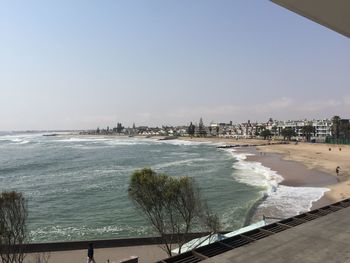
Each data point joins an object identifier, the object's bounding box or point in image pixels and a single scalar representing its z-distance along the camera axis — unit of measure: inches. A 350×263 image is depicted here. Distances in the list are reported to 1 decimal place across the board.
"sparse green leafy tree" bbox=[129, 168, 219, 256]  713.6
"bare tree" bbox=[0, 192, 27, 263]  610.4
